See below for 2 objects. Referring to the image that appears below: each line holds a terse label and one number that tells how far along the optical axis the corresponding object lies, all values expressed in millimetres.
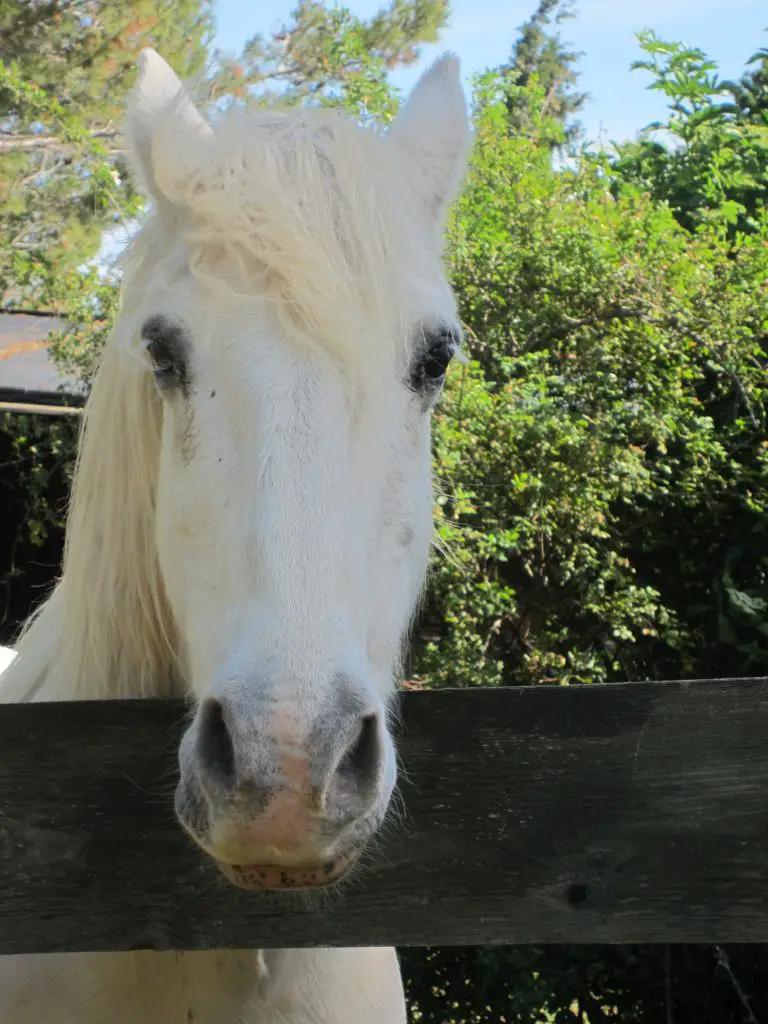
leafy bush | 4336
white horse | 1241
